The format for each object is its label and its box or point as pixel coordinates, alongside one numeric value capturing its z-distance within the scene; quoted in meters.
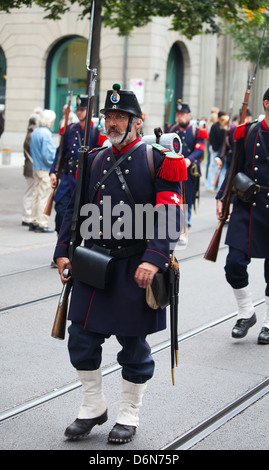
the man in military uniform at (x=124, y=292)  6.52
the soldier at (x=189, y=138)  17.04
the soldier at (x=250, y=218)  9.53
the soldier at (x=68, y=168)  14.02
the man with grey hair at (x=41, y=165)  18.56
